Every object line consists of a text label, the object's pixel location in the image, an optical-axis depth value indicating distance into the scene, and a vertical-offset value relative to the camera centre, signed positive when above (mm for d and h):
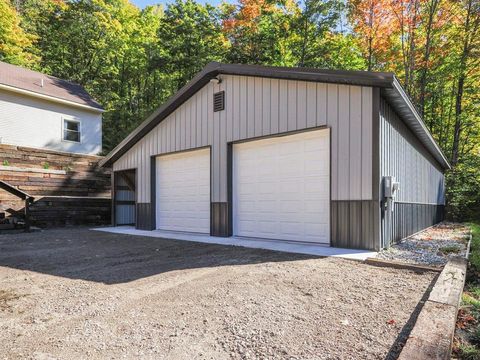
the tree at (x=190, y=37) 19359 +8963
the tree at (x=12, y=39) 18047 +8415
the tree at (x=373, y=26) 15422 +7845
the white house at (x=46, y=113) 13242 +3280
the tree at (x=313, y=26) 16438 +8333
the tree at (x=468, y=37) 14281 +6717
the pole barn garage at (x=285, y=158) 5605 +654
